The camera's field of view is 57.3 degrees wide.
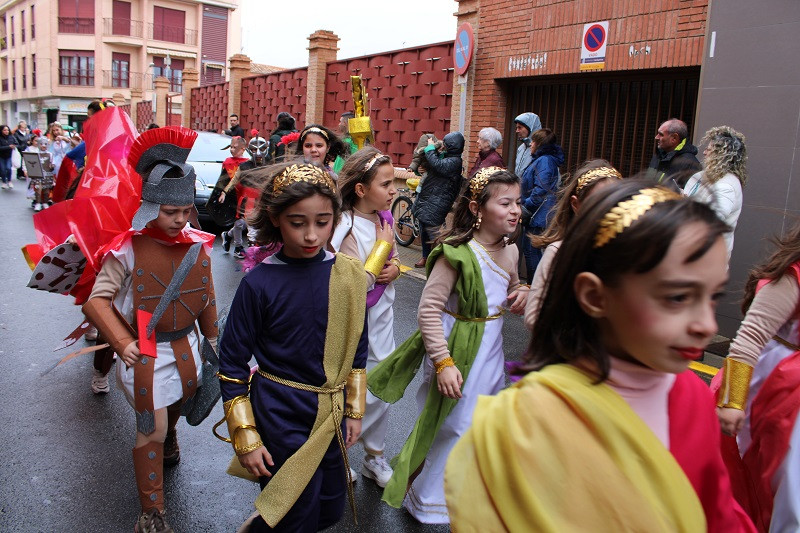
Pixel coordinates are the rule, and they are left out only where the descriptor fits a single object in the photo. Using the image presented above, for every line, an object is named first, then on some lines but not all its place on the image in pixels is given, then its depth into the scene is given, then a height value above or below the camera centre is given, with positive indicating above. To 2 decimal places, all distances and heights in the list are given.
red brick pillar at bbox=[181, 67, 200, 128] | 28.27 +1.83
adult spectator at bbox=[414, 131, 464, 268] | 9.27 -0.46
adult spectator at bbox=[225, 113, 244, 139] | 15.40 +0.14
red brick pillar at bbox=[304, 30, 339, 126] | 17.34 +1.84
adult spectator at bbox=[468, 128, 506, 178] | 8.87 +0.11
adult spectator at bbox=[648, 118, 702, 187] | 7.07 +0.18
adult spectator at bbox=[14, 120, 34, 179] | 26.75 -0.53
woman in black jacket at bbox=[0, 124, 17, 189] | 22.08 -0.92
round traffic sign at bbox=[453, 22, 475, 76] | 11.49 +1.64
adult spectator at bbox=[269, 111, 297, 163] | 10.37 +0.15
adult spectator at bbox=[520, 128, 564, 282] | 8.16 -0.29
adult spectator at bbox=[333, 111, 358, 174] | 6.49 +0.02
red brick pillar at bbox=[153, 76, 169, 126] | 31.23 +1.58
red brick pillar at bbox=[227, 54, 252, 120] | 22.80 +1.84
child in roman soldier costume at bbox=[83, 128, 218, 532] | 3.25 -0.76
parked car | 12.90 -0.47
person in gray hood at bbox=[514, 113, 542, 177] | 8.91 +0.29
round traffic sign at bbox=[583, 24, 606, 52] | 9.41 +1.55
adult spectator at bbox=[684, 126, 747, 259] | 6.05 +0.03
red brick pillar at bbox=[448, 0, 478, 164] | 11.73 +1.13
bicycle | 11.93 -1.16
